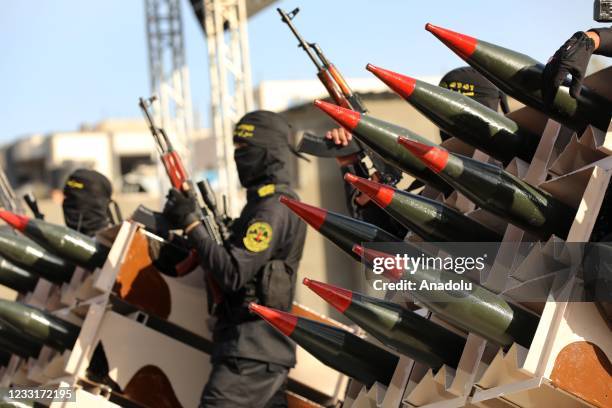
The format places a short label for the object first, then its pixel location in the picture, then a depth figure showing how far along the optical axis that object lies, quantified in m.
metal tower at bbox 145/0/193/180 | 20.95
